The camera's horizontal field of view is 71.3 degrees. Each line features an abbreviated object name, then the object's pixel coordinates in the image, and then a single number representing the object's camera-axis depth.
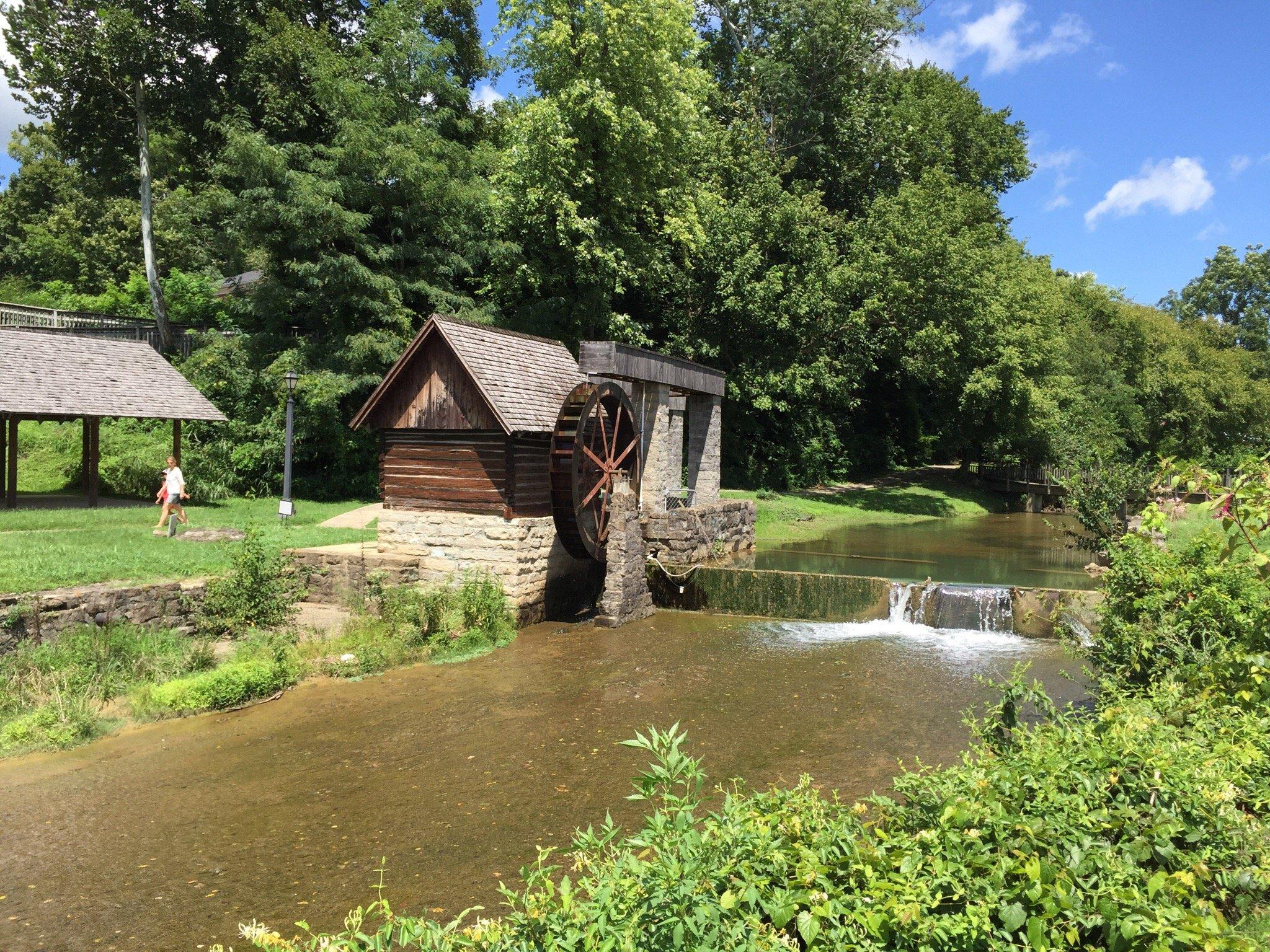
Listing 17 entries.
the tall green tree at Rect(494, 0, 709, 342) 23.38
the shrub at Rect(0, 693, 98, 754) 7.98
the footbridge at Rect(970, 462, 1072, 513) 33.59
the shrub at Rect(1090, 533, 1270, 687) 5.91
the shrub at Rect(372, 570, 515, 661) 11.77
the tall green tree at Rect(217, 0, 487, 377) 21.67
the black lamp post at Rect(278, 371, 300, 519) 16.94
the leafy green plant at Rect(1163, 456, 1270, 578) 5.03
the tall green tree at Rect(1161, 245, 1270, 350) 71.69
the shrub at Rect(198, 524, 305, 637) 10.99
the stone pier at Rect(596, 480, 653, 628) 13.97
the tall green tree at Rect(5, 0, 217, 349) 24.12
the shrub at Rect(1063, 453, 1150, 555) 15.85
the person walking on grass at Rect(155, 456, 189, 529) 14.99
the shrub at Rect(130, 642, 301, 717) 8.96
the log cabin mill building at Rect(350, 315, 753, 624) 13.43
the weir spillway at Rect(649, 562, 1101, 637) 13.15
